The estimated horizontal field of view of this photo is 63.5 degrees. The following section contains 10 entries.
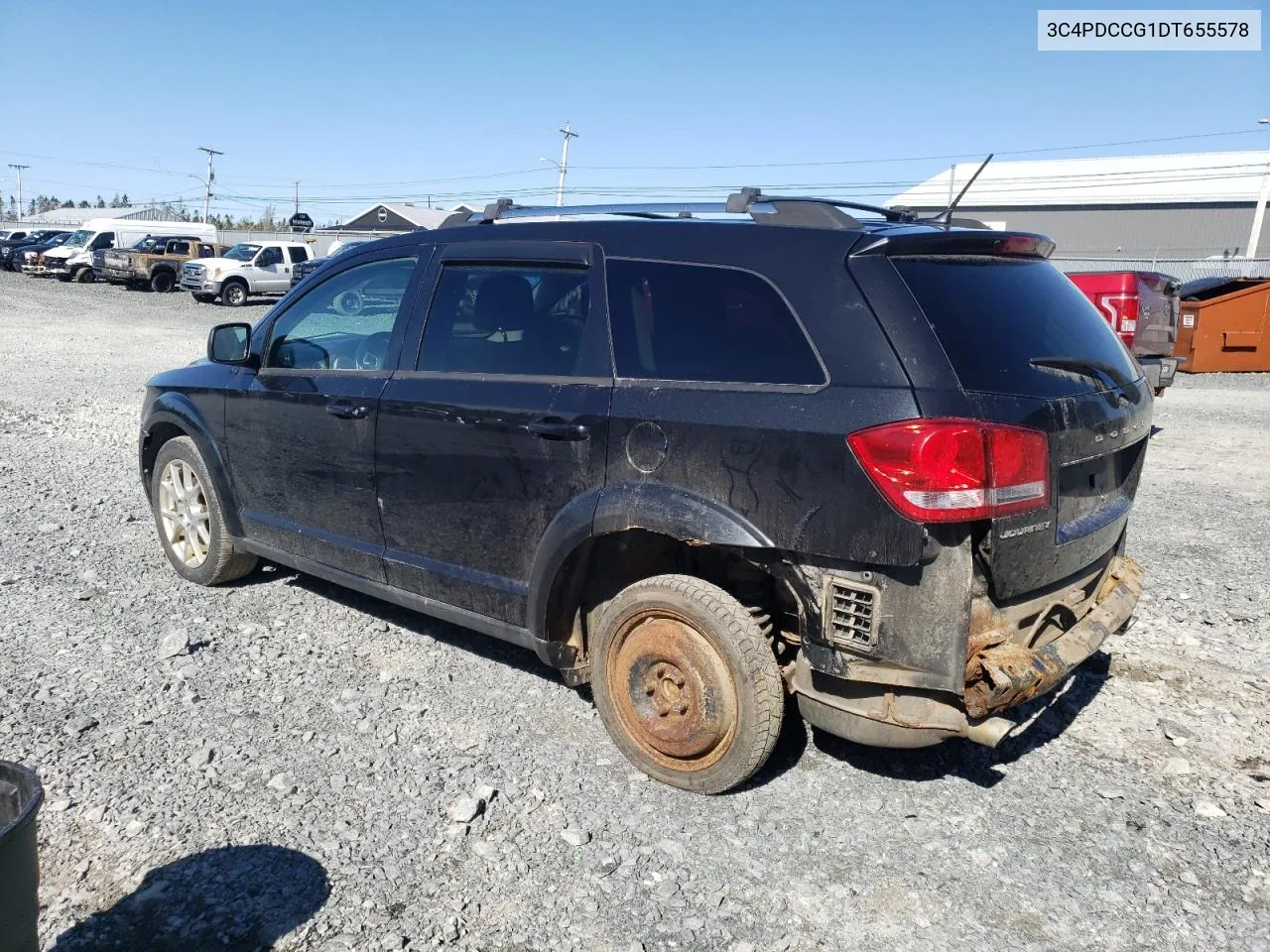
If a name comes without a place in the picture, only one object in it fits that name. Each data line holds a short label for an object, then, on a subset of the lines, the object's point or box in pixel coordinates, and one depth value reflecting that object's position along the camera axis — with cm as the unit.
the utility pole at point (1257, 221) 3875
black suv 298
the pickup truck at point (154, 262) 3241
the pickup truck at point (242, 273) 2859
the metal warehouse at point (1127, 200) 5441
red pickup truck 1027
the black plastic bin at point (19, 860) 198
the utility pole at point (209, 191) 7838
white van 3553
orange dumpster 1623
